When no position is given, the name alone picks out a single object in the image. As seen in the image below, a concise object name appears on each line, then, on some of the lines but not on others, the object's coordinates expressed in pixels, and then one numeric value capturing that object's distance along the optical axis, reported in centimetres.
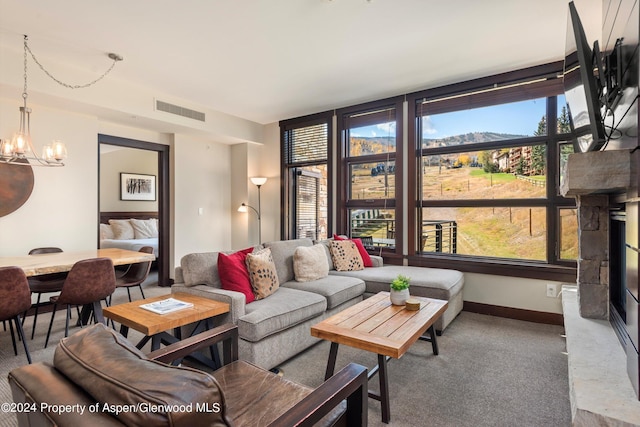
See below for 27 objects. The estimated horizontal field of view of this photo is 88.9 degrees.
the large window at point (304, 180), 525
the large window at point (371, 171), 448
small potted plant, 247
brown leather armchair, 72
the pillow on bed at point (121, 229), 669
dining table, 268
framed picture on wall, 728
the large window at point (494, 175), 348
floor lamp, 547
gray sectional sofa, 228
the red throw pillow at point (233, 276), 259
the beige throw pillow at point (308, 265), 336
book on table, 217
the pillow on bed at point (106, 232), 663
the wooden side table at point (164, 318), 195
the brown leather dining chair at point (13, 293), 231
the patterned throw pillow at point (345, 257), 388
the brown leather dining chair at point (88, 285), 270
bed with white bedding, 664
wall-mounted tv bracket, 155
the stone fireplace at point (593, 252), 215
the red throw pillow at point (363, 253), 411
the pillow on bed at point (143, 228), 695
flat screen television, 163
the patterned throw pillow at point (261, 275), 272
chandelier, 286
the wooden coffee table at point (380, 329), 182
